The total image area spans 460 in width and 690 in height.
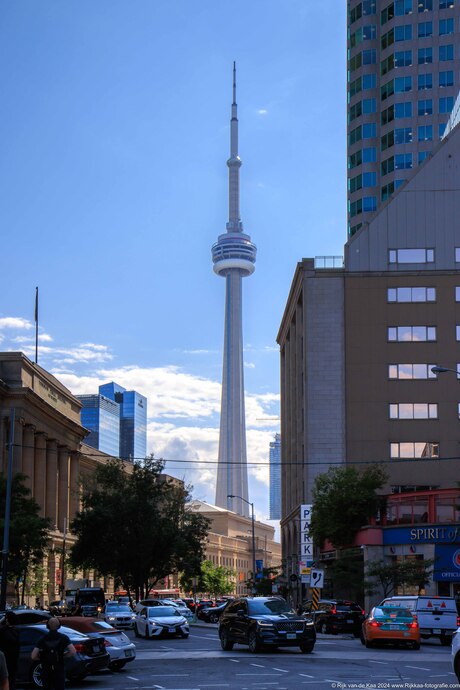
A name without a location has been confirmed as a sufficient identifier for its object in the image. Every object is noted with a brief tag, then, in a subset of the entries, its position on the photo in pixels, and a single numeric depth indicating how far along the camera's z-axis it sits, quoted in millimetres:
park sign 79562
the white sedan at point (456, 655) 21672
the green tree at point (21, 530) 65562
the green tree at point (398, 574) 58531
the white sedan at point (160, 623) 47750
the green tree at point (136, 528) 85438
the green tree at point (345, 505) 72062
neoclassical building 96688
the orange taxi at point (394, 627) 37375
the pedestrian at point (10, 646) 17922
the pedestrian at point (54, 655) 19359
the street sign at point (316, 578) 55156
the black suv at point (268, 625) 34969
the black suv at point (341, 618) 50719
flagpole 95500
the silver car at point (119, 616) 55178
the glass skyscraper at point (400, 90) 115562
